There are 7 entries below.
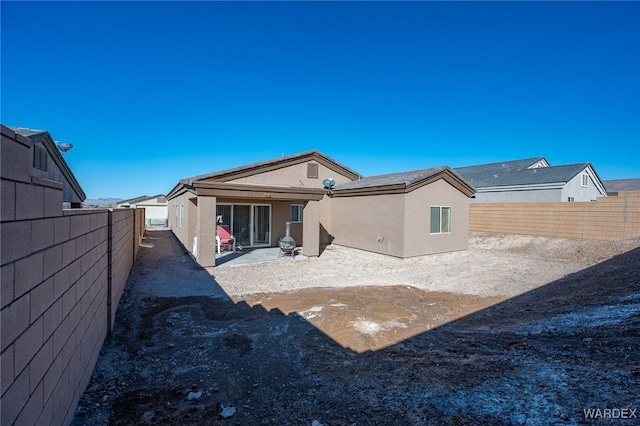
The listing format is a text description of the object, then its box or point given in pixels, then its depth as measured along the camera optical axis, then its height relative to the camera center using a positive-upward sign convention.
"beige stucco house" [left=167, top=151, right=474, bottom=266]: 11.94 +0.31
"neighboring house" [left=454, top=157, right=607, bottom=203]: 23.31 +2.68
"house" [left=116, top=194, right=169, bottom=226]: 41.19 +0.93
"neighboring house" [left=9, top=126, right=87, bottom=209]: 6.95 +1.32
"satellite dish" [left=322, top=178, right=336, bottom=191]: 16.34 +1.61
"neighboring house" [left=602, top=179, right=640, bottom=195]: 33.10 +3.66
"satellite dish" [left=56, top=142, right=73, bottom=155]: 10.35 +2.14
